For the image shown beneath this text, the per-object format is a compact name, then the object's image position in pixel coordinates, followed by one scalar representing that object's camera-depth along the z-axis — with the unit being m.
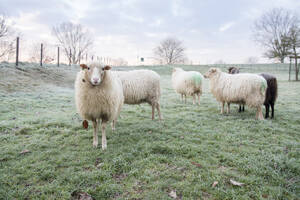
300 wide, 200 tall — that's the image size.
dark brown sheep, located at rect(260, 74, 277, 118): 6.30
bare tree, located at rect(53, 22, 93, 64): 51.25
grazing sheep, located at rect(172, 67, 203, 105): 9.04
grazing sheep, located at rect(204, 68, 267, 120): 5.93
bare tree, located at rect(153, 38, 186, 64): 51.84
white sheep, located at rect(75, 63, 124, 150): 3.79
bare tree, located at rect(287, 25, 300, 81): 21.75
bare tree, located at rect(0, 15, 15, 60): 20.41
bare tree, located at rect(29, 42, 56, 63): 33.38
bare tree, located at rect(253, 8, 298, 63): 32.27
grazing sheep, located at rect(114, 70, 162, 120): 5.51
